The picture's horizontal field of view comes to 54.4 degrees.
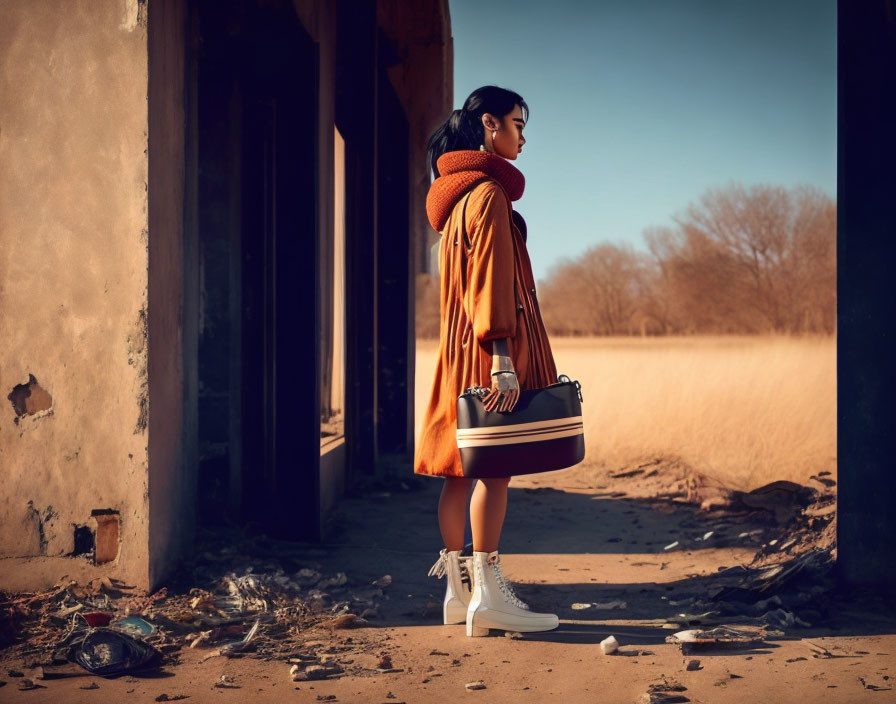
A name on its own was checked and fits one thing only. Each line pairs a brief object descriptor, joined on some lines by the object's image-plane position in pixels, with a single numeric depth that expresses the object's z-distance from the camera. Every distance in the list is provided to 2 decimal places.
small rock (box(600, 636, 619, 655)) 2.86
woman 2.95
